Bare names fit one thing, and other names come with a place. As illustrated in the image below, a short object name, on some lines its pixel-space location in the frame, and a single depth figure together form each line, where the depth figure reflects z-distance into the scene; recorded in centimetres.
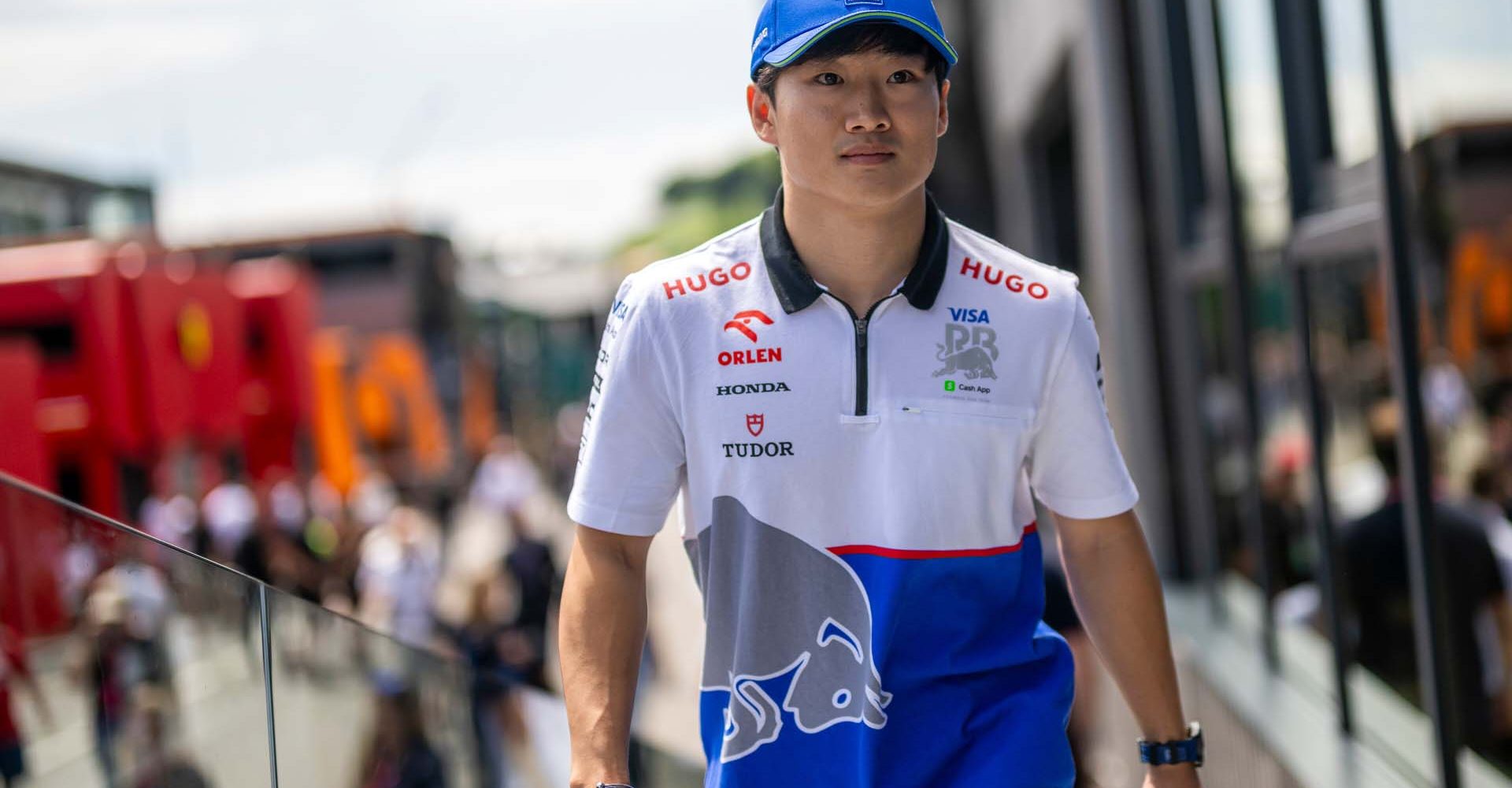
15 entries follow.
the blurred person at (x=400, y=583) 1109
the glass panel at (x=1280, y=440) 611
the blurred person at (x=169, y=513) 1500
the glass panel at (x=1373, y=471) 491
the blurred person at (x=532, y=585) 1028
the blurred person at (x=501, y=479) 1694
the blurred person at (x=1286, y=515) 633
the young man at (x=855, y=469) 212
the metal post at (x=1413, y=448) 356
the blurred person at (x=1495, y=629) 482
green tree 10444
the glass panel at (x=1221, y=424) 743
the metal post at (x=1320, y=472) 493
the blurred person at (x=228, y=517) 1438
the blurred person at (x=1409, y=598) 484
